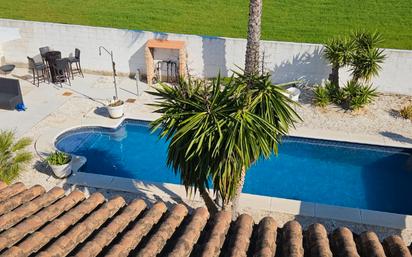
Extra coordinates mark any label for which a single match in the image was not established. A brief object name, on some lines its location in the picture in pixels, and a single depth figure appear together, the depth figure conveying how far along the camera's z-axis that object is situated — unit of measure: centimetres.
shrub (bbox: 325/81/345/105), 2159
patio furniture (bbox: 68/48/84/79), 2425
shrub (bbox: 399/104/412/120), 2051
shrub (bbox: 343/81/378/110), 2088
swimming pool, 1639
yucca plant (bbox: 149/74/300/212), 1095
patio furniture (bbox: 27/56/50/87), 2419
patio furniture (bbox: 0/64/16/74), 2426
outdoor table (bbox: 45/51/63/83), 2383
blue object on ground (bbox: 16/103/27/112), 2142
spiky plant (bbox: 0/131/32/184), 1186
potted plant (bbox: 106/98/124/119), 2045
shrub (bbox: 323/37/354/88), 2077
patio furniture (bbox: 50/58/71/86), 2356
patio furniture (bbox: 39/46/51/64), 2420
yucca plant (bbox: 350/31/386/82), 2069
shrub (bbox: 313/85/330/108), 2142
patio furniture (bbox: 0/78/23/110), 2122
